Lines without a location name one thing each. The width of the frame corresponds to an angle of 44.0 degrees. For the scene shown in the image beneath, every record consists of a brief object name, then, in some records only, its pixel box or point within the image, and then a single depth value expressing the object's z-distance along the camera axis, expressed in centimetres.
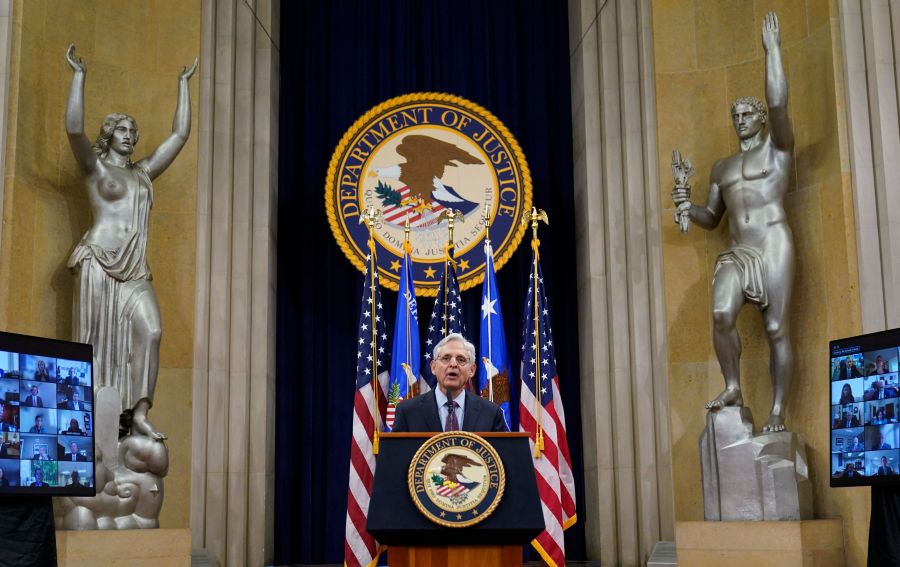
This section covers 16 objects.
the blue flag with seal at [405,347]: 839
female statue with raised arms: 730
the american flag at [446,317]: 873
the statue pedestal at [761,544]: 685
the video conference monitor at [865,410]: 480
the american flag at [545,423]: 788
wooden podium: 421
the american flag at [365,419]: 794
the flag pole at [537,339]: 804
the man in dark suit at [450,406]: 493
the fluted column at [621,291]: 877
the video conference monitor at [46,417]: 457
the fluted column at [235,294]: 859
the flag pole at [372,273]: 834
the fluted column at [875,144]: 735
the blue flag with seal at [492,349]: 847
